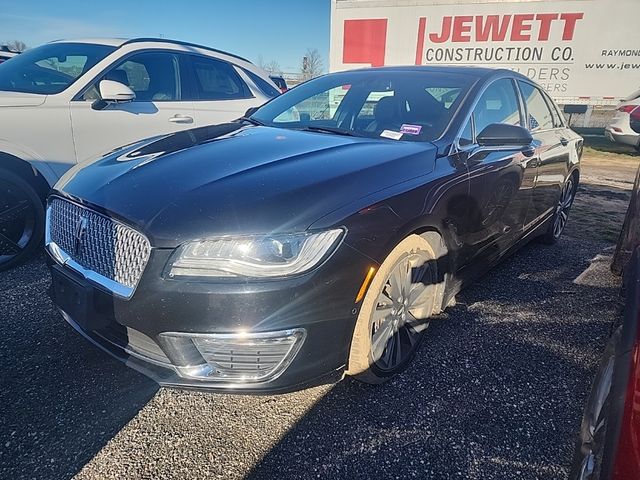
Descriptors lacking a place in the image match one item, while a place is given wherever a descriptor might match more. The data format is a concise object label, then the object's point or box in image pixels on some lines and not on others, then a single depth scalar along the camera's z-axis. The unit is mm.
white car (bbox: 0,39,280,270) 3352
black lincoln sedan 1657
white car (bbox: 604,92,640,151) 10453
